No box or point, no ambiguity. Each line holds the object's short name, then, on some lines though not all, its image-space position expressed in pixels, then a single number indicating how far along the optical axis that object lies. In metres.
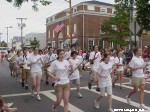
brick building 30.56
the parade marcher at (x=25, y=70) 7.96
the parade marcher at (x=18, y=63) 9.26
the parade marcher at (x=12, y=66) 11.30
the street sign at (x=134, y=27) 10.13
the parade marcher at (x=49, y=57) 8.89
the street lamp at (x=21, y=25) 44.96
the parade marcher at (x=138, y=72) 5.32
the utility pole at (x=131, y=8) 10.83
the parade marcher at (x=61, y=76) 4.54
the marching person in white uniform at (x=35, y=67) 6.38
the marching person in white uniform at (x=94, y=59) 7.52
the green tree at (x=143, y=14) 11.39
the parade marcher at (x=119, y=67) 7.80
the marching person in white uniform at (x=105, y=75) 5.19
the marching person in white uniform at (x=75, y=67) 6.34
